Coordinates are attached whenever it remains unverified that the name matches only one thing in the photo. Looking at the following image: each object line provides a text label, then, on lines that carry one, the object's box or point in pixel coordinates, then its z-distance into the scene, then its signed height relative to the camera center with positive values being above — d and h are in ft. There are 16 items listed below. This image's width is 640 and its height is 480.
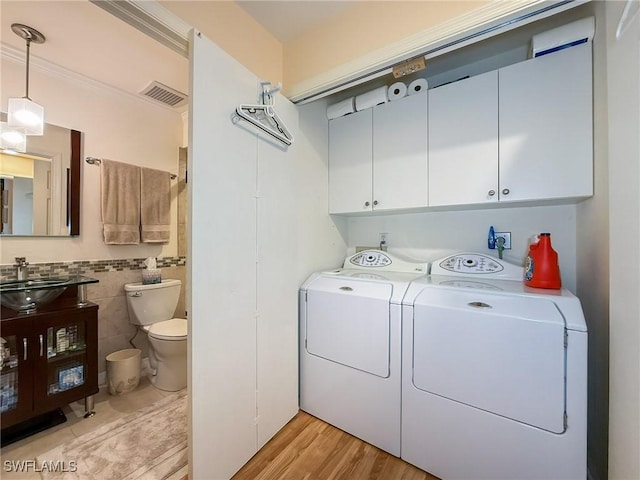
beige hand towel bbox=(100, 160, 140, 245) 7.23 +1.10
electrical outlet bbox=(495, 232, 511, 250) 5.53 +0.02
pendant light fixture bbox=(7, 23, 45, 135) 5.29 +2.90
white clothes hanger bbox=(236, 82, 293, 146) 4.17 +2.23
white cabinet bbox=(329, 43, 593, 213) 4.09 +1.95
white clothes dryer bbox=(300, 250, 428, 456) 4.71 -2.28
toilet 6.79 -2.57
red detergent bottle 4.42 -0.46
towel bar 7.04 +2.23
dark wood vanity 4.97 -2.70
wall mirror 5.92 +1.33
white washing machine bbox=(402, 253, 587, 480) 3.36 -2.13
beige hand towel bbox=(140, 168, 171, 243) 8.00 +1.11
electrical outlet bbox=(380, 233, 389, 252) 7.14 -0.02
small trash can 6.67 -3.62
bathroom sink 5.09 -1.17
